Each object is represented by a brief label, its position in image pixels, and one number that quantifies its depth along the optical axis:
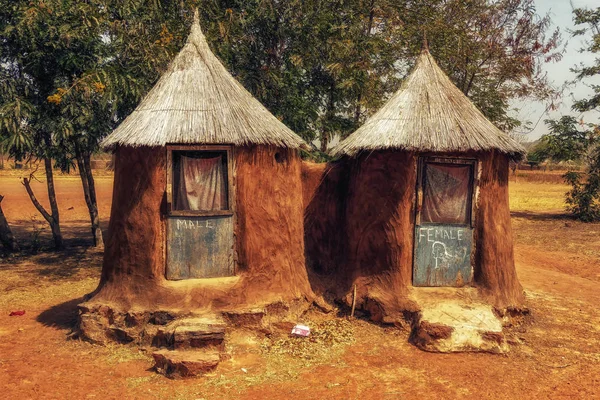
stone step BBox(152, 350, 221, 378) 5.99
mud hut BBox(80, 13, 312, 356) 6.95
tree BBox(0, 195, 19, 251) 12.23
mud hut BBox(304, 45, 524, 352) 7.46
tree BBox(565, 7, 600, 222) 18.50
